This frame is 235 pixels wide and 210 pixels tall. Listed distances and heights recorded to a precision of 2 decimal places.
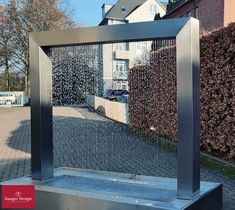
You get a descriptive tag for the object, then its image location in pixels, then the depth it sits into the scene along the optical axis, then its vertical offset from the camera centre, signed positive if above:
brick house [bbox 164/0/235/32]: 15.39 +5.00
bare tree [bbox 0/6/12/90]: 29.07 +5.89
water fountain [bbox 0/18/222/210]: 3.14 -0.71
